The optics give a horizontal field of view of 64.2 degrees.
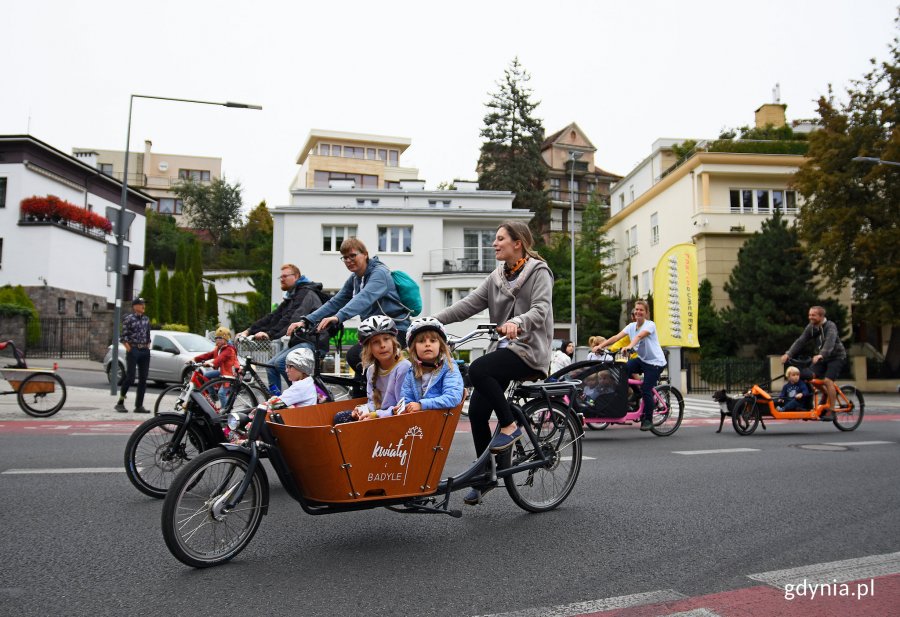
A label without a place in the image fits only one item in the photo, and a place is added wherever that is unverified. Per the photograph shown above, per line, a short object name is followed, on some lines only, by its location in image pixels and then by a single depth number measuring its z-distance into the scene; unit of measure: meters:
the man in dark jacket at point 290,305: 7.69
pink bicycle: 9.34
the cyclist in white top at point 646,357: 10.78
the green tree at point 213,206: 63.25
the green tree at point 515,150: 57.84
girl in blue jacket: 4.56
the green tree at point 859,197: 26.97
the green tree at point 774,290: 30.36
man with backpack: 6.38
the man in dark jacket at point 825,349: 11.51
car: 19.98
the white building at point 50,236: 34.53
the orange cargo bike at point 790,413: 11.64
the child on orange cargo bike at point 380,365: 4.69
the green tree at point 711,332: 32.91
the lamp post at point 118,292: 15.03
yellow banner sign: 23.97
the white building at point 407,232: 41.19
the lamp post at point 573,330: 38.72
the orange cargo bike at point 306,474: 3.91
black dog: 11.72
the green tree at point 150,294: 40.88
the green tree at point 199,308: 42.22
